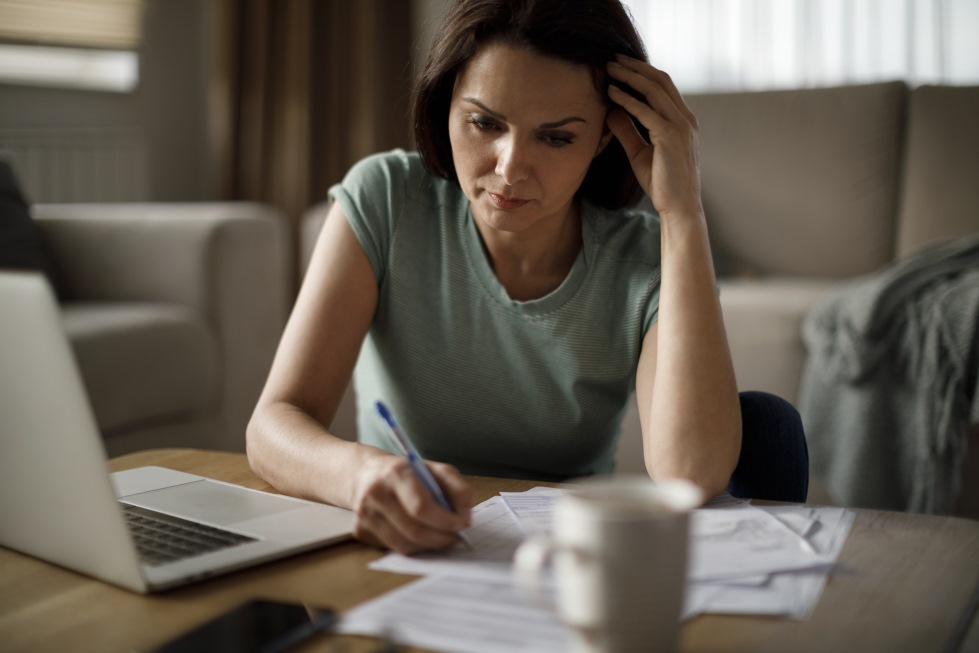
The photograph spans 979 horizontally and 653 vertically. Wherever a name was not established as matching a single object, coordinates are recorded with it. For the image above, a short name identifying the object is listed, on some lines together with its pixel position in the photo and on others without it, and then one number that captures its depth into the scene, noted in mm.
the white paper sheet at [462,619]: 588
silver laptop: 628
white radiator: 3430
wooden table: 604
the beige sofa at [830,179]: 2910
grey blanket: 2156
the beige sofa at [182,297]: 2363
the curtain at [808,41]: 3488
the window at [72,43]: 3396
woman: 1082
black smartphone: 586
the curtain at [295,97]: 3850
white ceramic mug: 524
